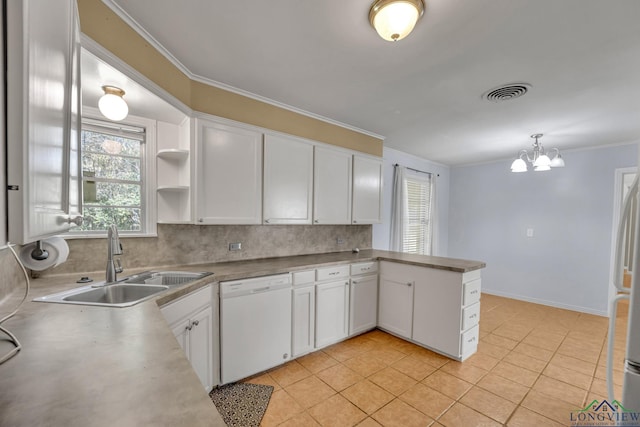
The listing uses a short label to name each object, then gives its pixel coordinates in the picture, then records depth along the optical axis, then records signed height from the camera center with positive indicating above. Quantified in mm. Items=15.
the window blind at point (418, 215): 4621 -60
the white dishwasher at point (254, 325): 2021 -961
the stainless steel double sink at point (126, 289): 1403 -517
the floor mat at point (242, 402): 1730 -1397
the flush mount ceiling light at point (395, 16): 1323 +1010
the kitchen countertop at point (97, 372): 546 -446
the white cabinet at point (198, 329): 1578 -814
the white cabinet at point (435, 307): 2479 -969
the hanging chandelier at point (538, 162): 3035 +626
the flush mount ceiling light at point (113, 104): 1654 +650
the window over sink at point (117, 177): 2027 +239
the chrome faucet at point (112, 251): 1649 -284
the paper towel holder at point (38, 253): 1221 -231
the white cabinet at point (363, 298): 2875 -989
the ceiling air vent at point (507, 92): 2189 +1067
